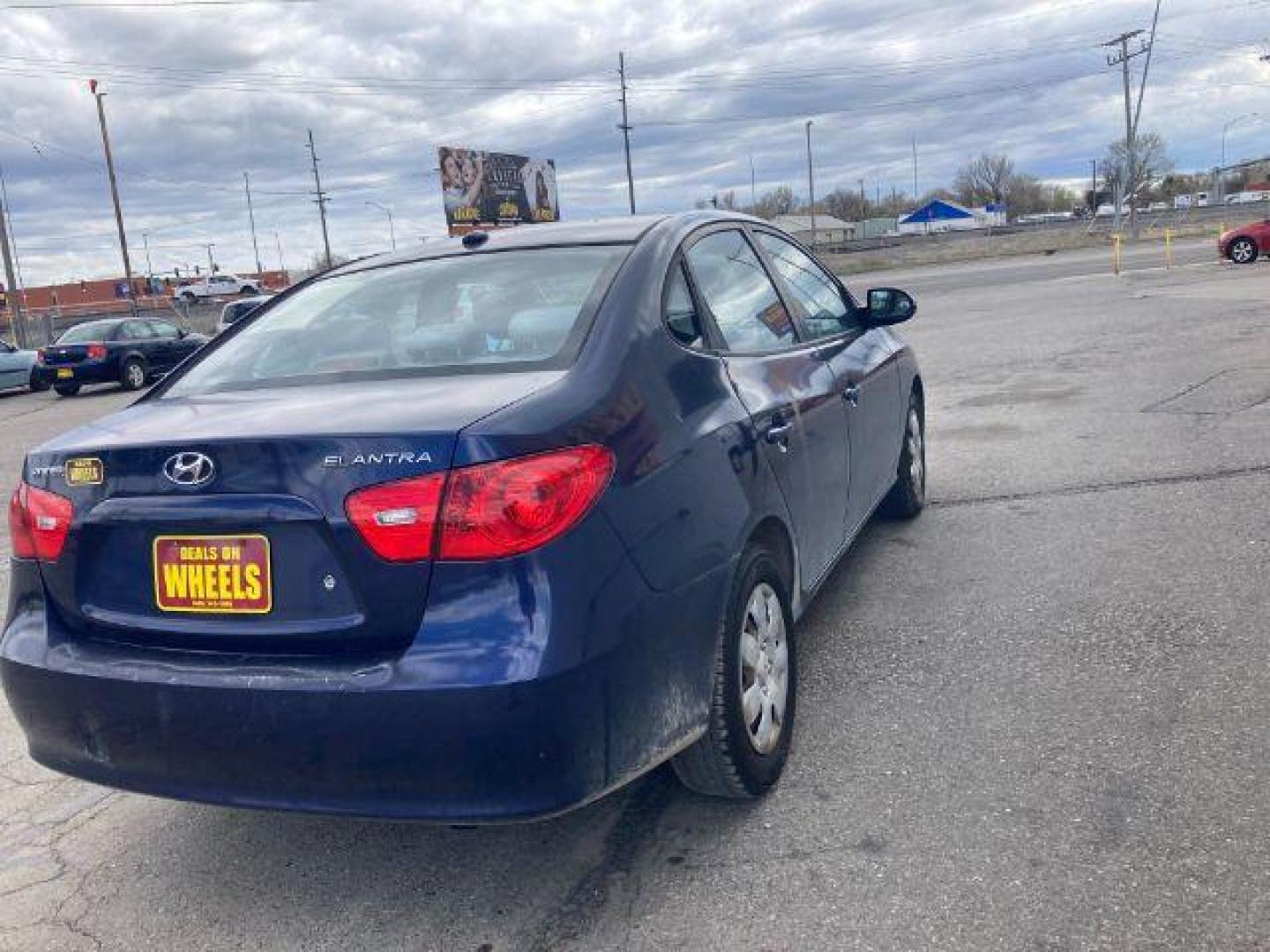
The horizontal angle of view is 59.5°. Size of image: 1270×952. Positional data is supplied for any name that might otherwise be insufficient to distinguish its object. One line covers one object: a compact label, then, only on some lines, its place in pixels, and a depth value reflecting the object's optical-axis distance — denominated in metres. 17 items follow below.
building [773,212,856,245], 114.00
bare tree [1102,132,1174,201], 102.31
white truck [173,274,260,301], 65.06
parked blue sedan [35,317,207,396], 20.17
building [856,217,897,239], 119.16
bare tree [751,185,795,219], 130.25
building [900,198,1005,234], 113.31
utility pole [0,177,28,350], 32.81
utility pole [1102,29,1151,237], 50.75
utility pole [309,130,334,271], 71.19
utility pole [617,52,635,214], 58.56
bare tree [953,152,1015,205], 135.00
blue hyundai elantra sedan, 2.33
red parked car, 25.83
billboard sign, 52.94
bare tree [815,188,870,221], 143.75
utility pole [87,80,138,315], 40.06
